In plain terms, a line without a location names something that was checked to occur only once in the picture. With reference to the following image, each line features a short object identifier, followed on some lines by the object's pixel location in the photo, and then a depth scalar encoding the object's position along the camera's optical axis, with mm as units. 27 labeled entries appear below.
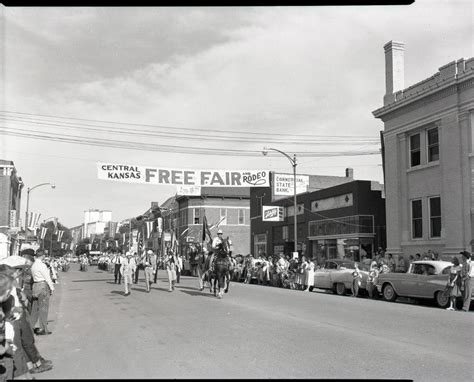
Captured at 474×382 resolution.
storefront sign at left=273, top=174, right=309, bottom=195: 34188
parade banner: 23469
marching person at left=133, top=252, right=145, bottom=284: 28522
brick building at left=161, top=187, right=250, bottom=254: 69438
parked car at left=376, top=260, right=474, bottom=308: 16750
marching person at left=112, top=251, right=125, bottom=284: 29859
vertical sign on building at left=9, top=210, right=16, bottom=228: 51438
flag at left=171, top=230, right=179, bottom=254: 33444
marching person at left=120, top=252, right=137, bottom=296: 21422
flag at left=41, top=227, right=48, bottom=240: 55200
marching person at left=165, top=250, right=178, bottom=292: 23066
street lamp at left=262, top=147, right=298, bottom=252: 31809
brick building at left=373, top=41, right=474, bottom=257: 23500
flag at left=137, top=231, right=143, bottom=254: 47394
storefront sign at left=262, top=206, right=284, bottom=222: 42406
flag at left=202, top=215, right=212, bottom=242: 26022
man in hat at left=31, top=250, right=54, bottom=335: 10938
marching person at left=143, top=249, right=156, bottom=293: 22391
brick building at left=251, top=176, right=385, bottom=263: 33781
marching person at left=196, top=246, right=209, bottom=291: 23572
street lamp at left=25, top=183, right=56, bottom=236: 42131
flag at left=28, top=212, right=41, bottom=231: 44344
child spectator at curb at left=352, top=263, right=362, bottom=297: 20875
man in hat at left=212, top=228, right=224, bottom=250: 20188
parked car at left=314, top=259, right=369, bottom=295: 21625
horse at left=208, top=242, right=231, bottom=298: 19500
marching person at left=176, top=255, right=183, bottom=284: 27355
